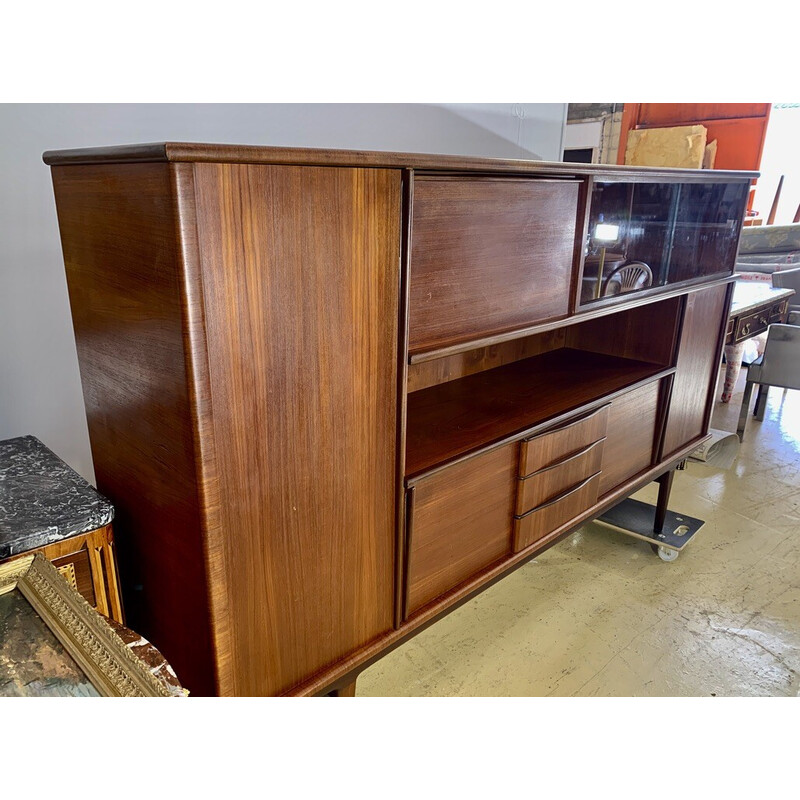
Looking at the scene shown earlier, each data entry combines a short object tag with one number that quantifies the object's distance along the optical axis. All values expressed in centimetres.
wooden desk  311
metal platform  222
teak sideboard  83
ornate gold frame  70
